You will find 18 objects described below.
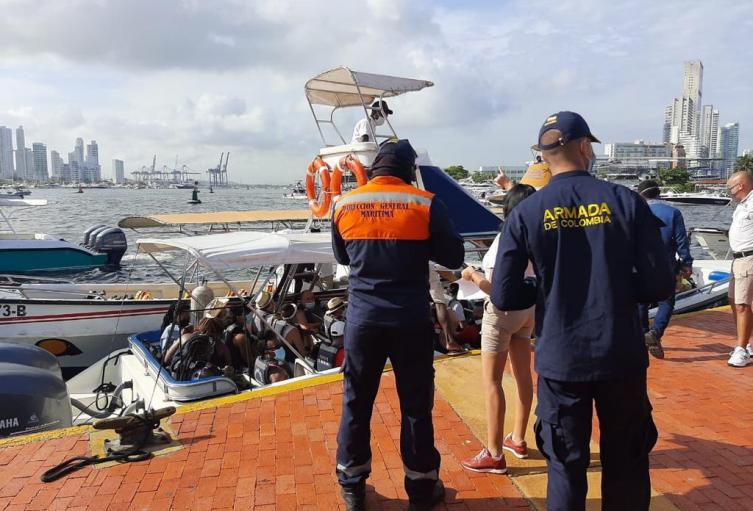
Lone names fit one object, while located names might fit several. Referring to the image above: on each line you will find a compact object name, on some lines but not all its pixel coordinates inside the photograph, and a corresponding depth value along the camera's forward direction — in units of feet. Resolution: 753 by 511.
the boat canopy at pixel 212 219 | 39.86
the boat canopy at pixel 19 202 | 60.06
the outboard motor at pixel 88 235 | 81.46
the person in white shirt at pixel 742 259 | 17.78
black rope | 12.32
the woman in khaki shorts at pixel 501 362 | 10.96
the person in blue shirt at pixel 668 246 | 19.35
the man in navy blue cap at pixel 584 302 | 7.41
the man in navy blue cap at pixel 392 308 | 9.64
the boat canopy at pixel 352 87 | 29.91
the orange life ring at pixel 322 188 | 29.84
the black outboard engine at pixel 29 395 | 16.10
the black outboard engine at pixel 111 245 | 78.89
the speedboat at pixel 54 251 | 68.13
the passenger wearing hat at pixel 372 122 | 30.04
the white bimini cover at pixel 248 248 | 18.97
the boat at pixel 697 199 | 177.32
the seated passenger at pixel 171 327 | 23.17
